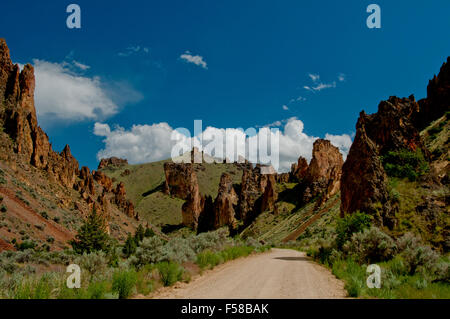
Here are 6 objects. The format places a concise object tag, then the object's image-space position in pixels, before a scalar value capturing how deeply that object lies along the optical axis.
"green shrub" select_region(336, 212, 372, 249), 18.70
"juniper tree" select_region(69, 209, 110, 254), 35.77
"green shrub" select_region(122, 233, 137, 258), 35.06
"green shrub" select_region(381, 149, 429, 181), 23.73
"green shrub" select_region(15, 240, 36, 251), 32.71
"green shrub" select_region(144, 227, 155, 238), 55.08
